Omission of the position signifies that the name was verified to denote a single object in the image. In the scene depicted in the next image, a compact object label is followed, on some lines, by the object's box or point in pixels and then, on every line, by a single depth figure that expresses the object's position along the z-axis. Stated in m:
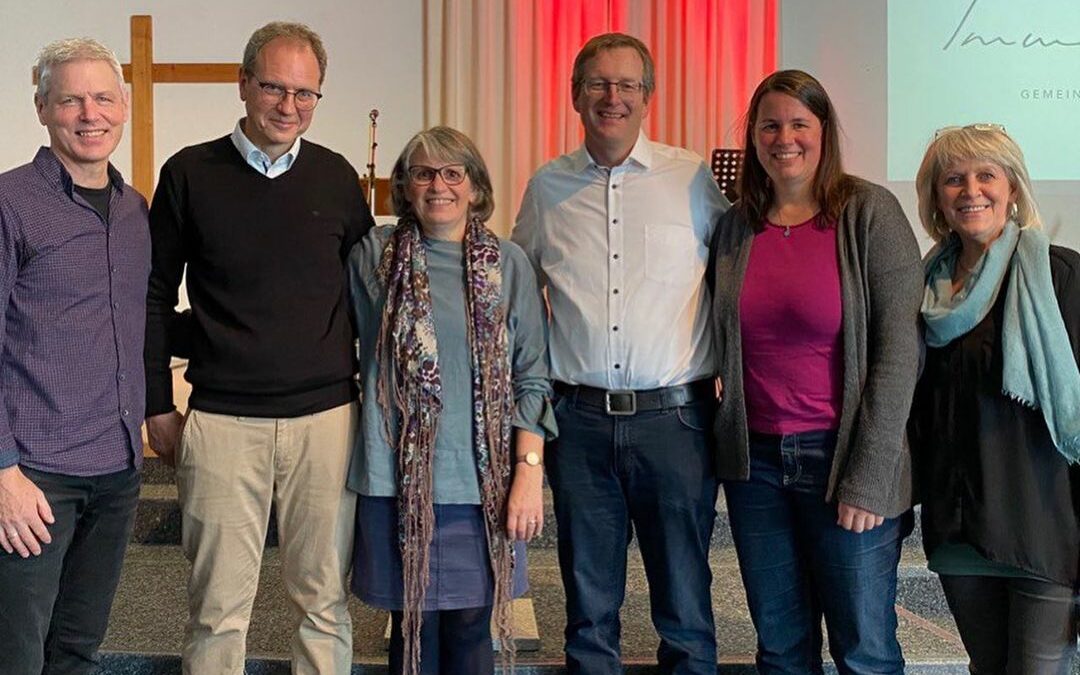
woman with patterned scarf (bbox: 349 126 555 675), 1.98
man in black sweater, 1.98
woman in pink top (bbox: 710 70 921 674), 1.97
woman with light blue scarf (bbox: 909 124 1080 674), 1.86
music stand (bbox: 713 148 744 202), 4.19
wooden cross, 5.01
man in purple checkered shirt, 1.78
